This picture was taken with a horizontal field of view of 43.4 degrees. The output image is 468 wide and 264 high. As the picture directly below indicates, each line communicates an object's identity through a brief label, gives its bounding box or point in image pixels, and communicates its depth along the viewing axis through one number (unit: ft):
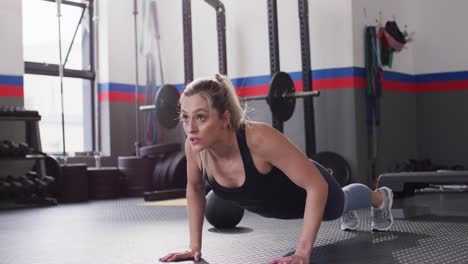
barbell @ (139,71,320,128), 15.14
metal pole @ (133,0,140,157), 18.99
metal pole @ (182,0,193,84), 17.01
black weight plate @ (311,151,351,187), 16.12
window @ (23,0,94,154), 18.47
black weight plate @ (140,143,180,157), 18.16
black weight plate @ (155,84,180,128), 16.28
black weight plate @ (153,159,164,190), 18.04
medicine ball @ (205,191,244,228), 9.49
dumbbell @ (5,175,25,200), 14.92
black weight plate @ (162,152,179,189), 17.75
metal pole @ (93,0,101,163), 19.81
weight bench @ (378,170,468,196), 10.15
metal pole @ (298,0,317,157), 15.90
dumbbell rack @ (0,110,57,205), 15.03
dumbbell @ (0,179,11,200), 14.80
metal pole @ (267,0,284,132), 15.98
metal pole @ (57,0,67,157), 16.86
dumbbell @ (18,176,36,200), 15.08
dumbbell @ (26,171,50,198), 15.43
